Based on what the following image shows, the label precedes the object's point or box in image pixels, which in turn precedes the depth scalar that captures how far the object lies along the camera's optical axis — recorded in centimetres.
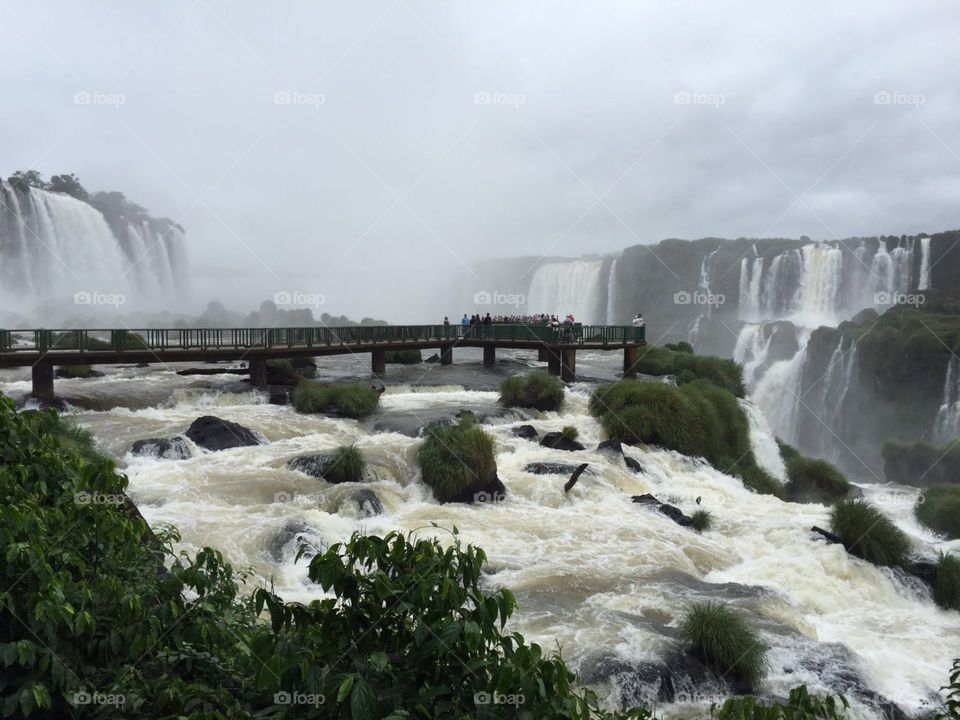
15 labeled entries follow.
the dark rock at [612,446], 1891
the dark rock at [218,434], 1733
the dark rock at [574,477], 1556
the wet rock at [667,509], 1474
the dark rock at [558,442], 1948
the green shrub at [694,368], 3241
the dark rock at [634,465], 1827
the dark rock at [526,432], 2052
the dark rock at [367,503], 1359
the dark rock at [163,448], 1622
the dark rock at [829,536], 1367
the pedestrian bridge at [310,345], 2175
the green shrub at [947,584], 1207
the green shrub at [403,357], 3822
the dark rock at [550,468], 1677
